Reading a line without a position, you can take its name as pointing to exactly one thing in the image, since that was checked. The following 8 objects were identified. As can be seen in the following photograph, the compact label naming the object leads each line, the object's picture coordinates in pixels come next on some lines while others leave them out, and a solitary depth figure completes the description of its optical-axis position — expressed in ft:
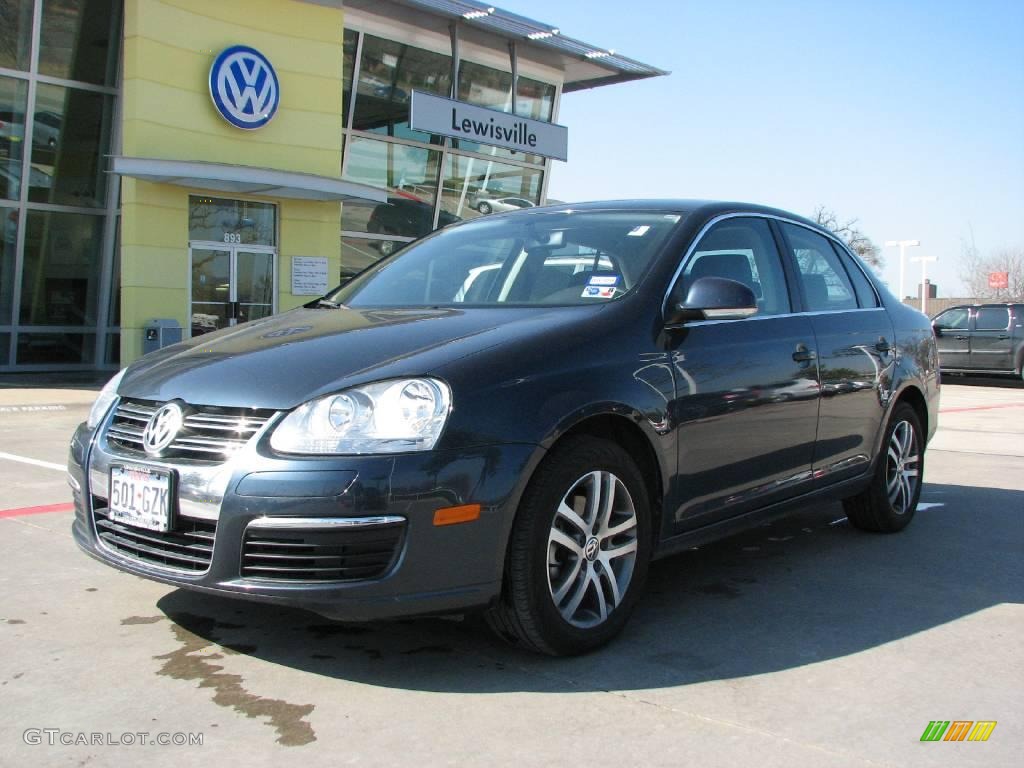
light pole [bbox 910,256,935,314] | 117.08
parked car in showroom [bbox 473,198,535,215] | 76.74
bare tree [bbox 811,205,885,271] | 145.83
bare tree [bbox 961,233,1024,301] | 190.01
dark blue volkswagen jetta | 9.96
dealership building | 51.85
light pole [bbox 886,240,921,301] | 128.67
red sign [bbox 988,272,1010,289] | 186.29
